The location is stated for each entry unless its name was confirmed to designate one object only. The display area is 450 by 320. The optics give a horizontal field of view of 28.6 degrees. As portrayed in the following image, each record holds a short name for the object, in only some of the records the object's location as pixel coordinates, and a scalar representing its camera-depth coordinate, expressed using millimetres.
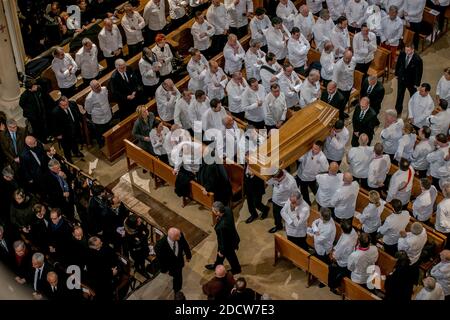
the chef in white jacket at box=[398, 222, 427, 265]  12250
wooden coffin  13172
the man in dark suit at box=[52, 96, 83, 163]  14609
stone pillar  15055
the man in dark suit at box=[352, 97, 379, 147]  14336
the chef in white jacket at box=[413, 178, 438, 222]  12867
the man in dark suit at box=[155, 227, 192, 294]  12148
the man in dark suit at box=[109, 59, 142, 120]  15266
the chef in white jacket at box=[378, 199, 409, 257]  12508
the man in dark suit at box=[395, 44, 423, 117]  15320
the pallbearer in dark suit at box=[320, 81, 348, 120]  14695
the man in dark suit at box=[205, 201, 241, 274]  12430
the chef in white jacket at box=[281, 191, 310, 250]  12617
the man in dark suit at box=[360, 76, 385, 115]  14866
